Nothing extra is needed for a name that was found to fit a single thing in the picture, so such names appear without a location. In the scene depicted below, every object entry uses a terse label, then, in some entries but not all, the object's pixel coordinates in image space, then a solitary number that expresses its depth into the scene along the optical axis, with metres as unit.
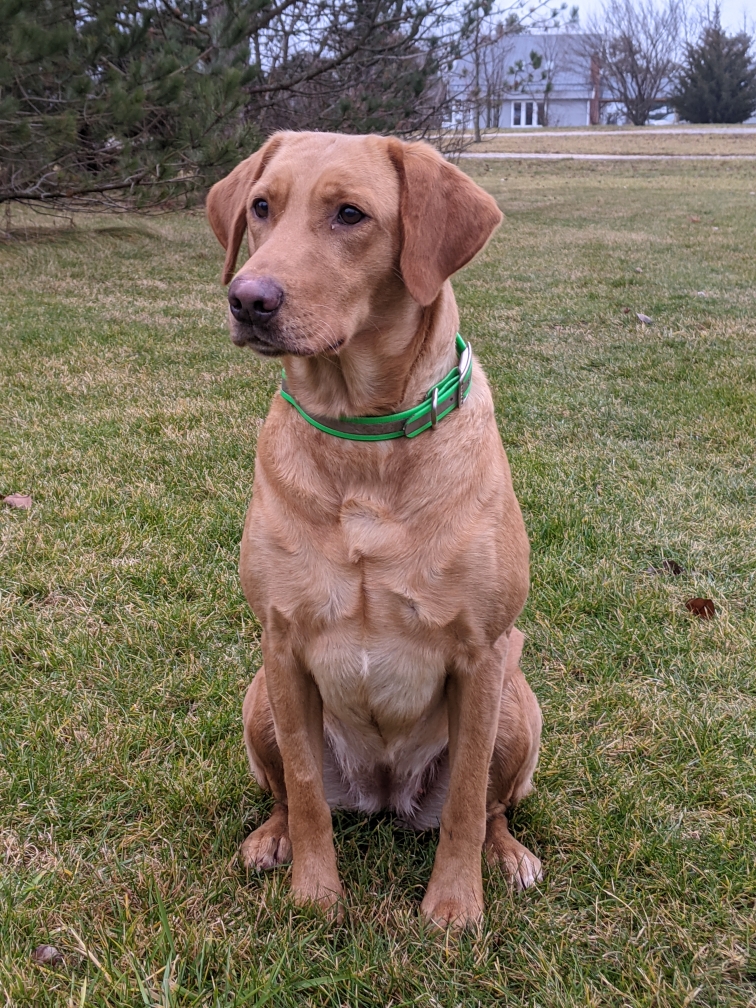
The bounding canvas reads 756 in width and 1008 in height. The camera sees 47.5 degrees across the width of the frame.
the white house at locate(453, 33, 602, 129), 54.41
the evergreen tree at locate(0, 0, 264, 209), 8.25
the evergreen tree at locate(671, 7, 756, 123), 45.72
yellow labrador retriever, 1.86
